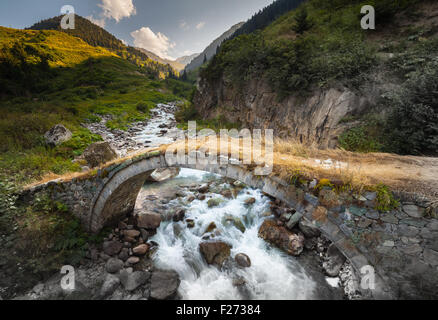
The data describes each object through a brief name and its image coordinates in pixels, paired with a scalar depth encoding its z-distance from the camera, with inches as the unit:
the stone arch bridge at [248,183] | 110.5
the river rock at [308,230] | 252.2
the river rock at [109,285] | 191.9
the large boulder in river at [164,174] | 421.7
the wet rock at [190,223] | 288.7
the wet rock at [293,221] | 267.2
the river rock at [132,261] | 226.6
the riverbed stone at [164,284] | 191.6
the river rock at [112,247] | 236.4
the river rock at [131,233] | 264.2
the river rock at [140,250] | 239.8
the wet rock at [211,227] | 279.9
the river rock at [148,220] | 285.7
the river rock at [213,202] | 333.6
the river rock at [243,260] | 227.3
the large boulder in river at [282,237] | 238.1
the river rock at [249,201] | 336.1
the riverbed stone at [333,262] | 206.2
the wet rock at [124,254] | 232.1
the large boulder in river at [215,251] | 234.4
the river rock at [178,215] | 302.0
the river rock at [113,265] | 214.2
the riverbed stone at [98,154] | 310.3
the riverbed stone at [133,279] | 199.0
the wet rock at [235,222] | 283.0
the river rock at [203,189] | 381.7
